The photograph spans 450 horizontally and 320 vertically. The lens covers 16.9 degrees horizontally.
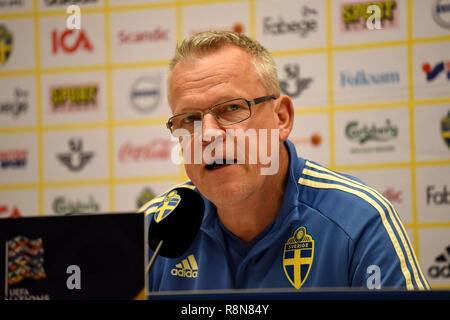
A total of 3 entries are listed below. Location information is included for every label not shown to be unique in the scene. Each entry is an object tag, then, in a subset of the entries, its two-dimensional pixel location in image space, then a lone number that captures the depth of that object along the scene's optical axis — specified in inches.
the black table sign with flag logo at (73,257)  72.7
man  82.2
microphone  77.7
